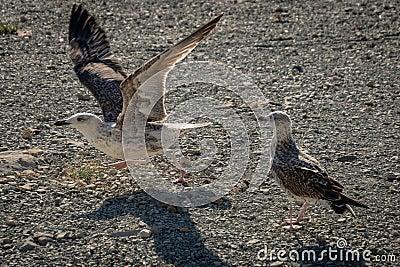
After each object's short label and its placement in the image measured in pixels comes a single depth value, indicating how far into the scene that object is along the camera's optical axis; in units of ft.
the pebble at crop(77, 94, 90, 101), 68.18
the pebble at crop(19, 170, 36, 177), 52.80
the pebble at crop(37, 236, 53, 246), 44.64
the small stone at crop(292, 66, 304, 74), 74.16
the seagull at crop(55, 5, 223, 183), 50.62
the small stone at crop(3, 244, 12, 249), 44.13
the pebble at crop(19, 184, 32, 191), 50.93
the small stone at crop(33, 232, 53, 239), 45.21
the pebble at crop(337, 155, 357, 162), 56.34
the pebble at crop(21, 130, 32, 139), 59.41
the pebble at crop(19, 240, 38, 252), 43.98
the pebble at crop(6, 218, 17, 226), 46.60
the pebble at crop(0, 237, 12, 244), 44.70
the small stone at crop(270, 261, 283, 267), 42.55
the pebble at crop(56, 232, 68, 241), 45.24
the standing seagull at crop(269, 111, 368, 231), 44.60
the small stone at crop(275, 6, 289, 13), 90.27
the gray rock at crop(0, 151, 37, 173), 53.52
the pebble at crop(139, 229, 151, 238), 45.23
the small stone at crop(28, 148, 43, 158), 55.93
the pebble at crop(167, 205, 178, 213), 48.82
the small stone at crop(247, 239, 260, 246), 44.86
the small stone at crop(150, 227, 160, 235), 45.61
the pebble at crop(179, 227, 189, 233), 45.91
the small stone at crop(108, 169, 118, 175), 54.65
